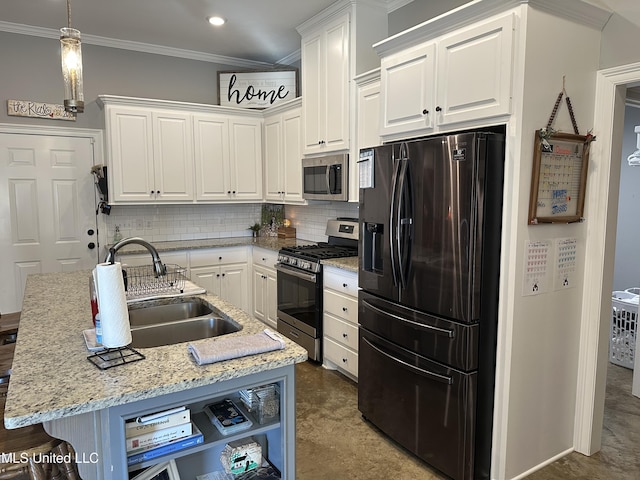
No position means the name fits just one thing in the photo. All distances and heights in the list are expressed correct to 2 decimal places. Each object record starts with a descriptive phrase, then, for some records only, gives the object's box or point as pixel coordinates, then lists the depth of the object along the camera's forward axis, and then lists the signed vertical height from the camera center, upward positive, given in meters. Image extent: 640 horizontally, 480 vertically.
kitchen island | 1.25 -0.55
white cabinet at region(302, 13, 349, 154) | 3.63 +0.98
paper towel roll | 1.46 -0.35
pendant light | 1.88 +0.56
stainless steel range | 3.70 -0.69
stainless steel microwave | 3.70 +0.21
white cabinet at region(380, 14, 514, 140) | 2.07 +0.63
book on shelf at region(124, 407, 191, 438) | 1.38 -0.69
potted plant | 5.42 -0.33
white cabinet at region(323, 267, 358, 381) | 3.30 -0.91
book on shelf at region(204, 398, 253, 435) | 1.51 -0.75
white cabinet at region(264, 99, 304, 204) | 4.46 +0.50
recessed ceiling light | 3.91 +1.59
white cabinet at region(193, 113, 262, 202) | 4.76 +0.47
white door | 4.20 -0.09
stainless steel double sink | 1.99 -0.57
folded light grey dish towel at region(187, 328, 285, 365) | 1.49 -0.50
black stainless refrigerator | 2.11 -0.46
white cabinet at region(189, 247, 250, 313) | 4.61 -0.74
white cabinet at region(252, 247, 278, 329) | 4.46 -0.88
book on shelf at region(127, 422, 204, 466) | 1.36 -0.77
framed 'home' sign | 4.94 +1.24
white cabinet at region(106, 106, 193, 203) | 4.32 +0.45
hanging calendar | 2.12 +0.12
